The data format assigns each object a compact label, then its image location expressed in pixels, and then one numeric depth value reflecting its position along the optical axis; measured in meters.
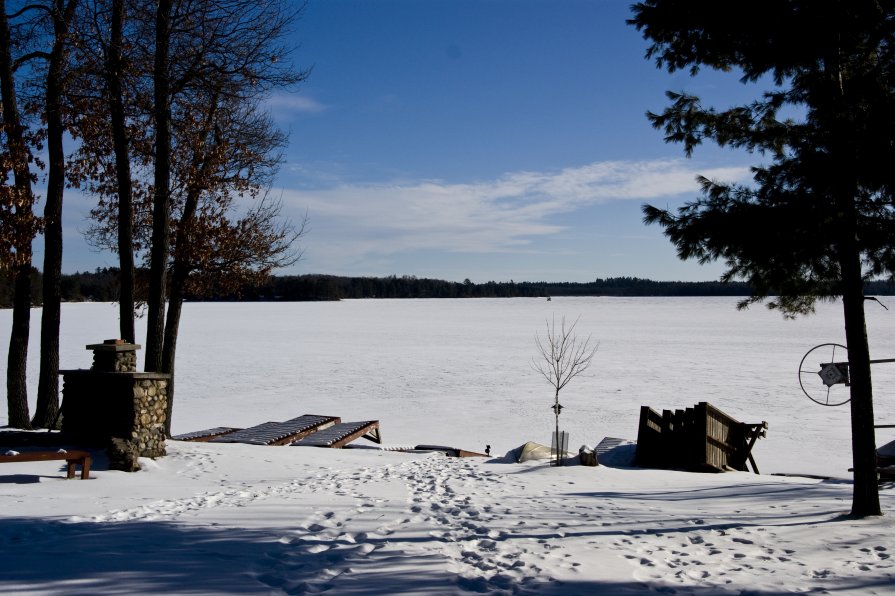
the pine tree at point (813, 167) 6.86
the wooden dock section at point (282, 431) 13.34
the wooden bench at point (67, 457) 8.21
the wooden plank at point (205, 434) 13.66
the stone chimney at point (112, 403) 9.69
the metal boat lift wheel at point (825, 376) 8.13
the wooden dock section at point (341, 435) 13.52
